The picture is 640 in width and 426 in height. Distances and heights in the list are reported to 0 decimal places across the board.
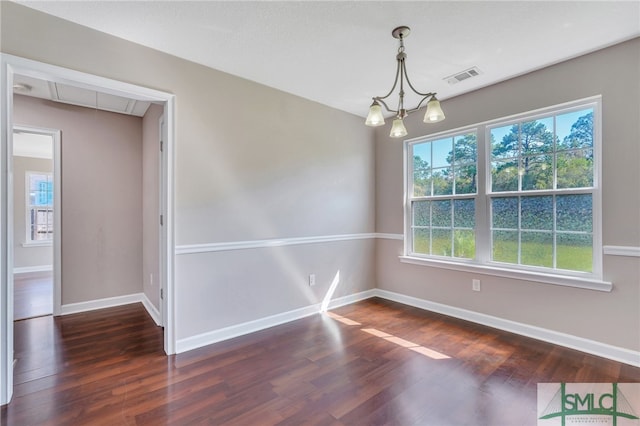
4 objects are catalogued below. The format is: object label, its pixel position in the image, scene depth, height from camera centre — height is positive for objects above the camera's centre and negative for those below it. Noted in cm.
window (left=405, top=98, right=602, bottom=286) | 253 +20
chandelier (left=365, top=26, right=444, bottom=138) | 191 +70
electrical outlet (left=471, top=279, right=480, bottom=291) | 312 -78
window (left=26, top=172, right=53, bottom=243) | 589 +12
